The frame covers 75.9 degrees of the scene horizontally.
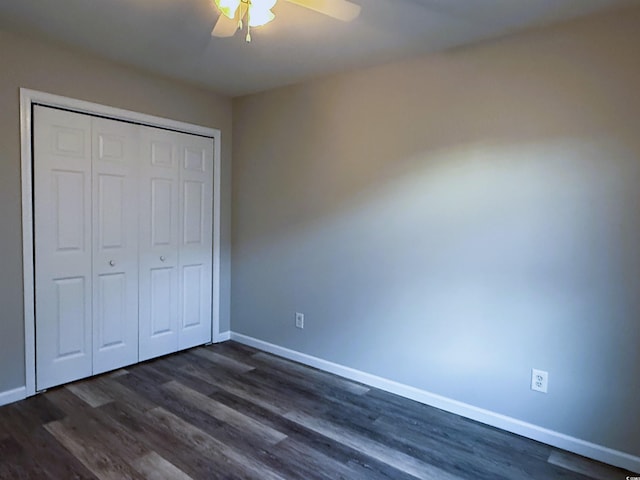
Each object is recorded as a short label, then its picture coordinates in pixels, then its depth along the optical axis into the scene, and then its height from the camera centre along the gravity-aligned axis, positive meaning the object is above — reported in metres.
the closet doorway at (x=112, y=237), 2.72 -0.16
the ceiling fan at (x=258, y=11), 1.78 +1.08
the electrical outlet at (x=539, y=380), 2.32 -0.89
